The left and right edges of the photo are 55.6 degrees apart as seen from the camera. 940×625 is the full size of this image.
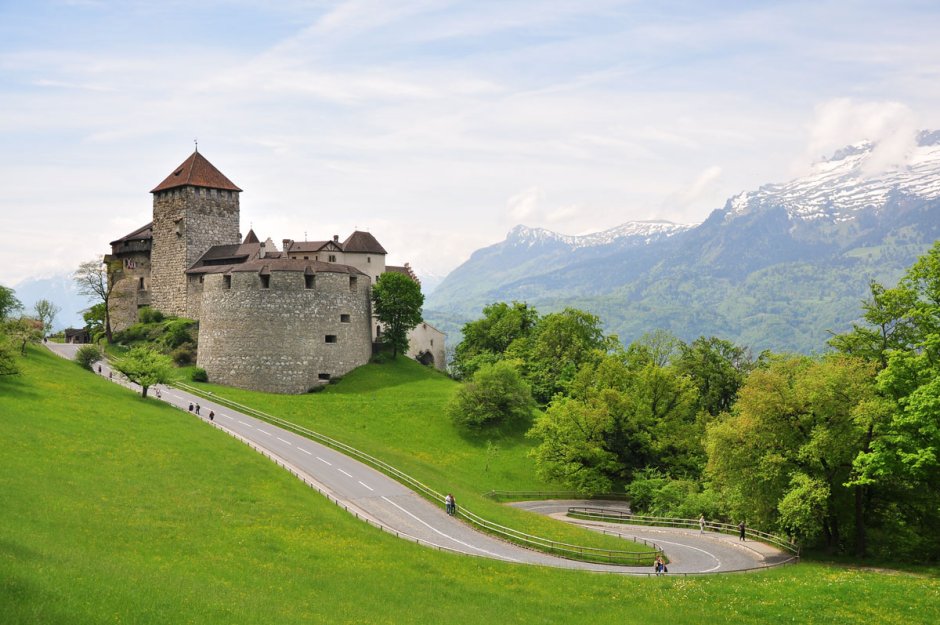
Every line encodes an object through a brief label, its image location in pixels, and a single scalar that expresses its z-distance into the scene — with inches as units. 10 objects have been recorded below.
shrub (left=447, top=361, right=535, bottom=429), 3208.7
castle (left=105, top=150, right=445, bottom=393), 3612.2
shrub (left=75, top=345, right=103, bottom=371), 3334.2
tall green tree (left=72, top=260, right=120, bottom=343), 4030.5
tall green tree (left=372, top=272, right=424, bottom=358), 3951.8
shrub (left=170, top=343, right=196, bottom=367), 3777.1
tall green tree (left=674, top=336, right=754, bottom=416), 3282.5
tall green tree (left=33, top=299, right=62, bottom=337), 4712.1
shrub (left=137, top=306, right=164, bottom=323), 4124.0
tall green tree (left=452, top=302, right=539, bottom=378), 4311.0
